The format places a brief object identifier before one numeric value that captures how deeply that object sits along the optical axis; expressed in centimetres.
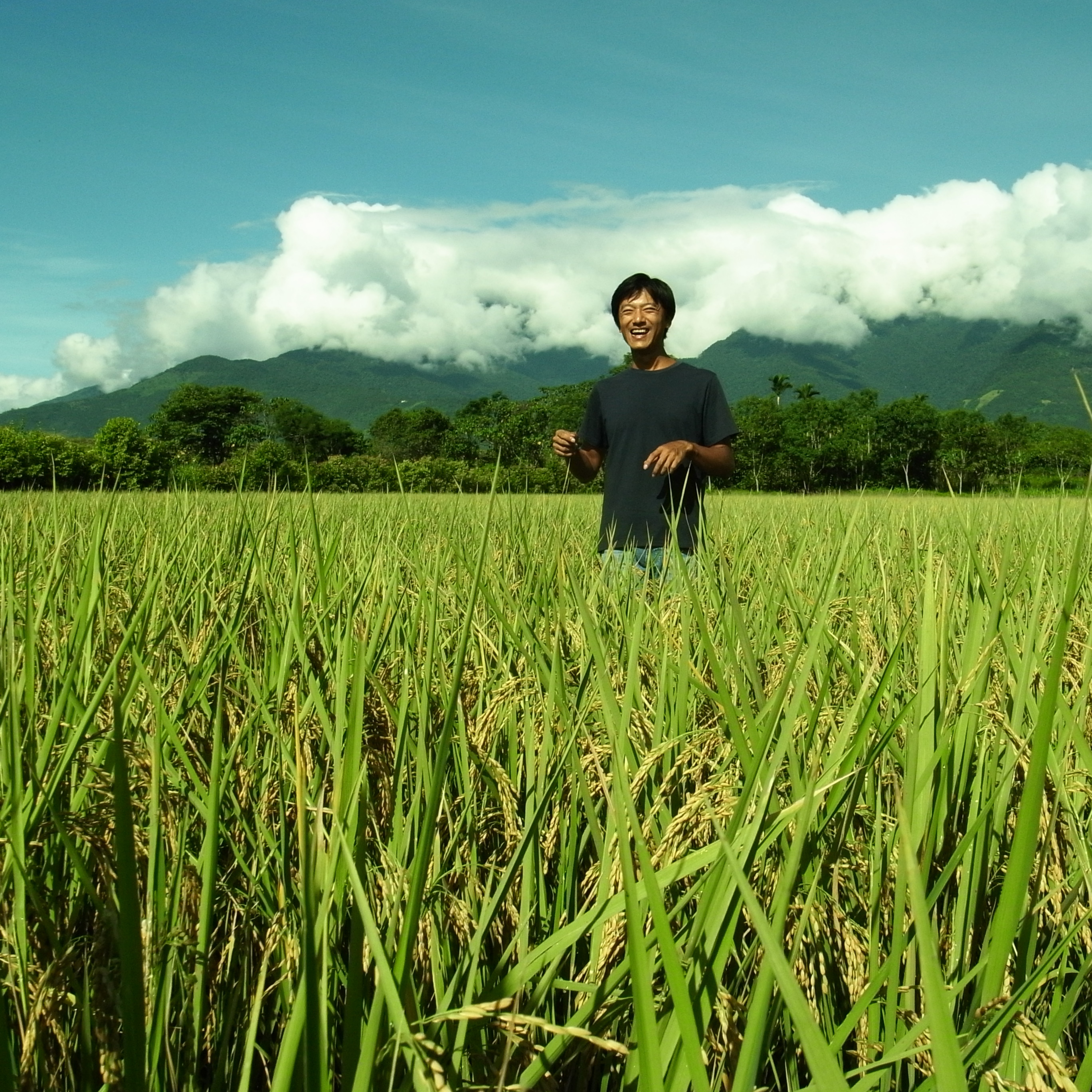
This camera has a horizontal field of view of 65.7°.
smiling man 332
